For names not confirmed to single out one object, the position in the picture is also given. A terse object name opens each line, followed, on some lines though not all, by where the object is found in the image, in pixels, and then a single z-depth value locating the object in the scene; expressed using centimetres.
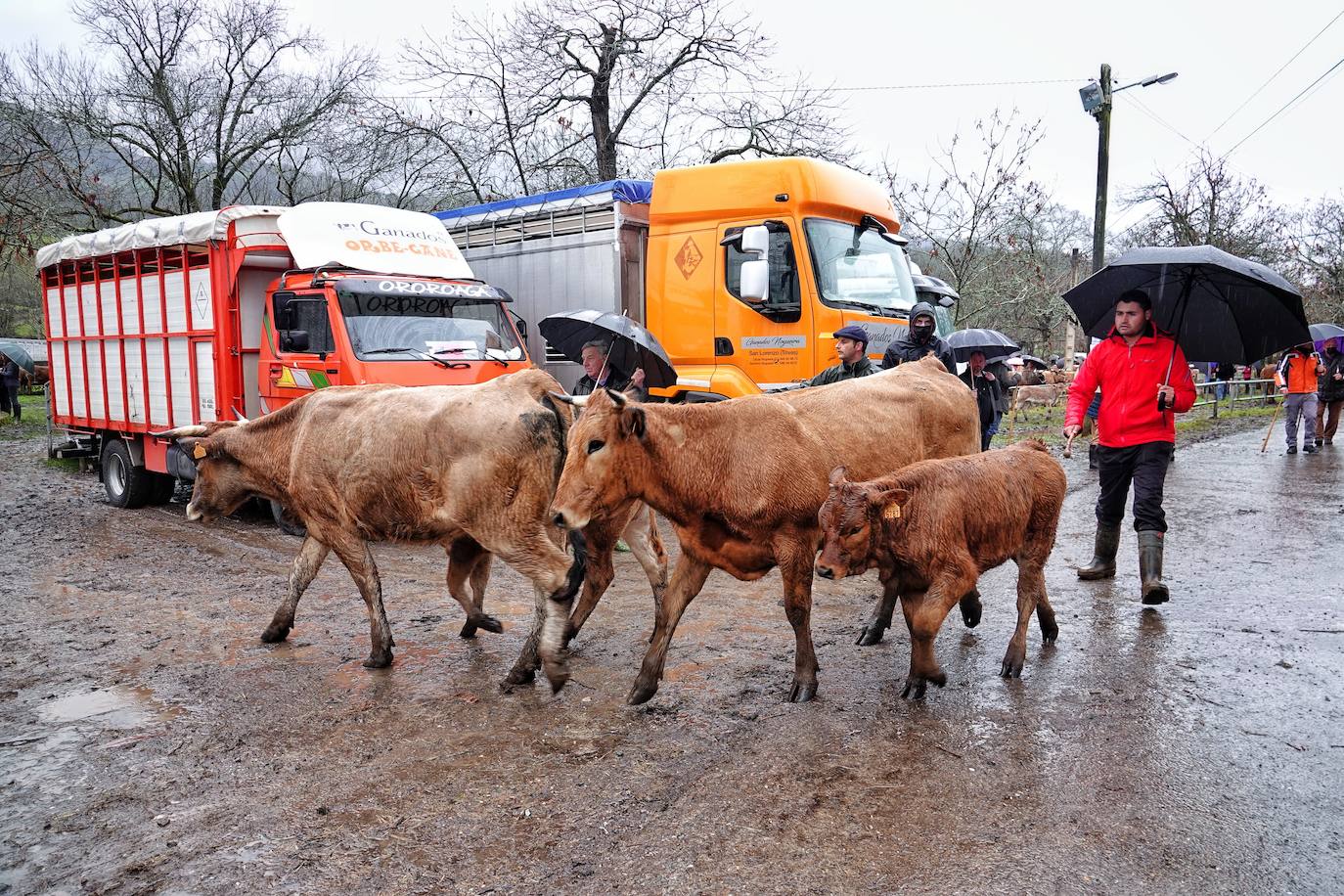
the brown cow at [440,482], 507
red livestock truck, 891
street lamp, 1695
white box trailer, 1064
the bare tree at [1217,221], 2844
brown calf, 441
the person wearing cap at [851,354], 744
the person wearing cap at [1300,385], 1467
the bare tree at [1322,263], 3241
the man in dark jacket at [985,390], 960
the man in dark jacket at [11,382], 2434
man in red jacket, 626
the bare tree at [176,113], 2219
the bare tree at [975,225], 1850
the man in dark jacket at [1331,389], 1594
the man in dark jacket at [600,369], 725
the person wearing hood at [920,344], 802
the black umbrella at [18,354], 2731
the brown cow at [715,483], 450
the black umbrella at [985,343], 948
